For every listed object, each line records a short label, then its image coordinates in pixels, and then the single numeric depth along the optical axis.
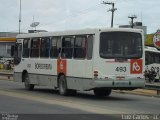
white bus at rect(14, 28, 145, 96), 21.94
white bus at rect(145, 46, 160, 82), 42.93
